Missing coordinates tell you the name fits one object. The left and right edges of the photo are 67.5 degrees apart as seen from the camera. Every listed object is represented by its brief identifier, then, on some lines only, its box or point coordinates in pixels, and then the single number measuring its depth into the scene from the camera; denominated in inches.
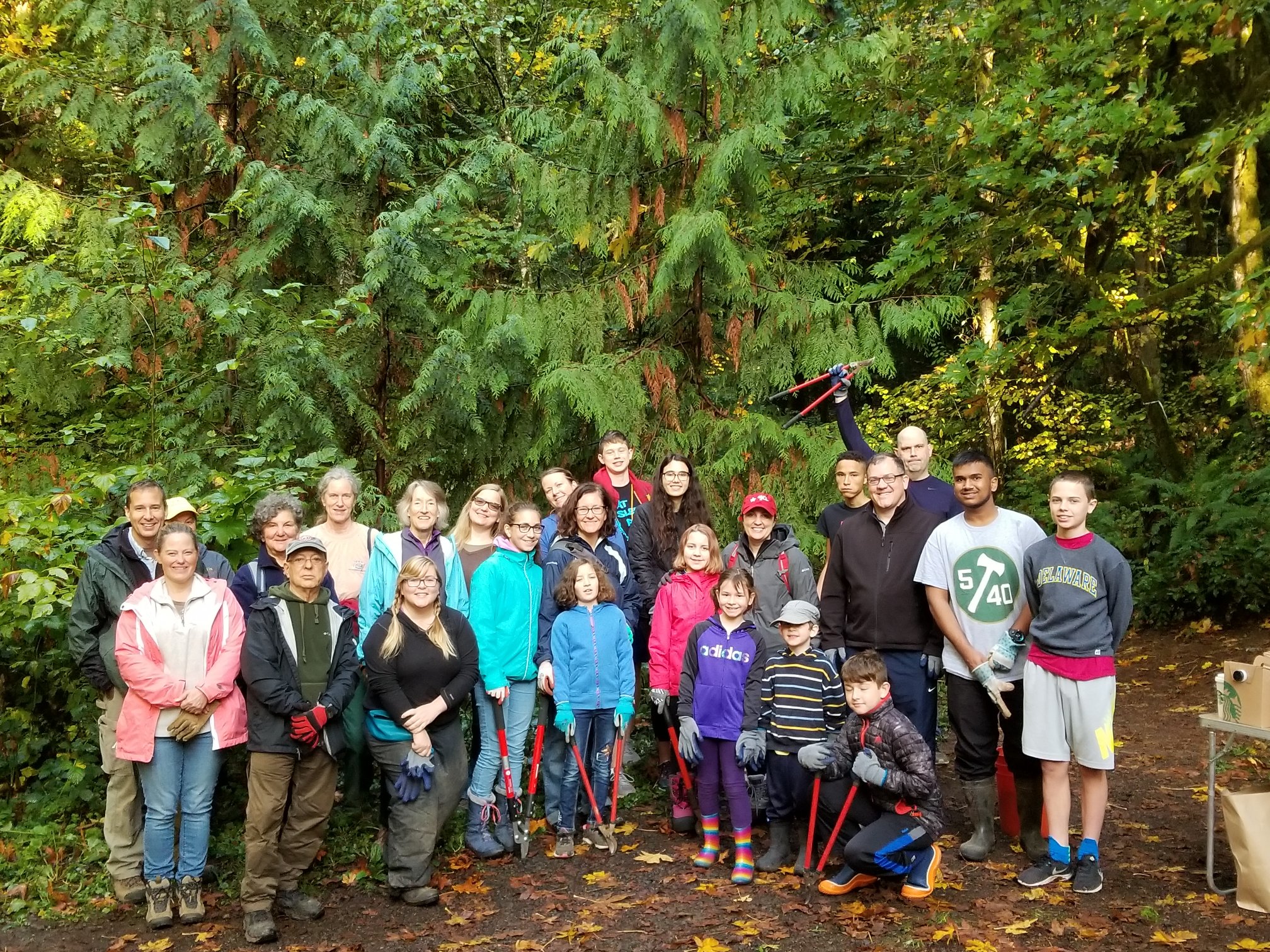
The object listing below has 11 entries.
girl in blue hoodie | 200.7
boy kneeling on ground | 167.6
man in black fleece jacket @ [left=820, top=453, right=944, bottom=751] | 194.9
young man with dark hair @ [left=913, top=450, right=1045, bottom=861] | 186.7
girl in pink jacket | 206.4
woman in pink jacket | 171.5
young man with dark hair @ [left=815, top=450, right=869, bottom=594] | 220.5
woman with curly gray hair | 195.5
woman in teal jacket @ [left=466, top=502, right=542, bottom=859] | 200.5
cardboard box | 165.6
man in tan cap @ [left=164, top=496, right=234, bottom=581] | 189.9
